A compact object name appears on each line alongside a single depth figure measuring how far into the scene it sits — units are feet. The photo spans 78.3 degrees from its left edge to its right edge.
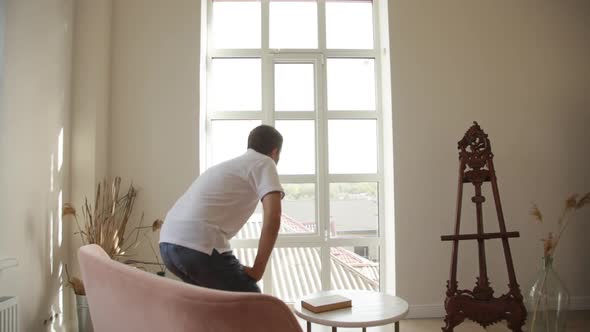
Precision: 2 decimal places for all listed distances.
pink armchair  2.09
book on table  5.89
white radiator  6.11
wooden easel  8.15
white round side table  5.42
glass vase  8.64
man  5.04
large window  10.97
